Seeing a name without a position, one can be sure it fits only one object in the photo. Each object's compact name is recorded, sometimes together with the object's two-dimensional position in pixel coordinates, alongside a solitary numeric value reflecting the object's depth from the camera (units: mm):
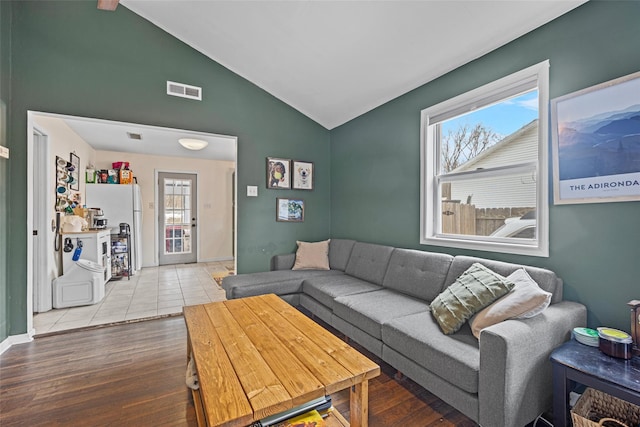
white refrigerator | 5043
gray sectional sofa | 1358
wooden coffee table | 1059
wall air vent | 3270
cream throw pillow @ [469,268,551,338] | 1521
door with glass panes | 6328
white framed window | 2041
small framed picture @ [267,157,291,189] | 3867
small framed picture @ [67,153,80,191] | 4201
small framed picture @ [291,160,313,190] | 4059
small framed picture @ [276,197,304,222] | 3955
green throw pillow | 1748
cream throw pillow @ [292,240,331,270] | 3660
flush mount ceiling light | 4684
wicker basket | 1354
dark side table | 1193
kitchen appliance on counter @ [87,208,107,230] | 4629
